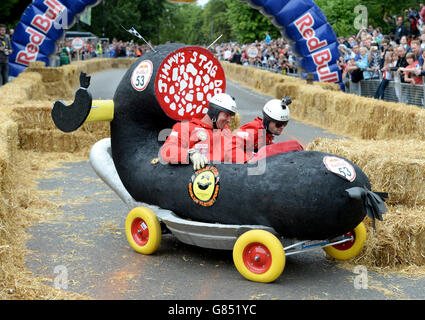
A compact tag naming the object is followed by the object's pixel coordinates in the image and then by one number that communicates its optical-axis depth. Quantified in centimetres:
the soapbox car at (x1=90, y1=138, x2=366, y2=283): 566
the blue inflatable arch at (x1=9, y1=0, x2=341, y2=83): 1978
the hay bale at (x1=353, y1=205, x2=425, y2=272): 612
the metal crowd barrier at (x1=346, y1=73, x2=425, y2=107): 1407
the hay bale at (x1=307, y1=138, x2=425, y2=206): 648
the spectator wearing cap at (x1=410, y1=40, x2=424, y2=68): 1408
